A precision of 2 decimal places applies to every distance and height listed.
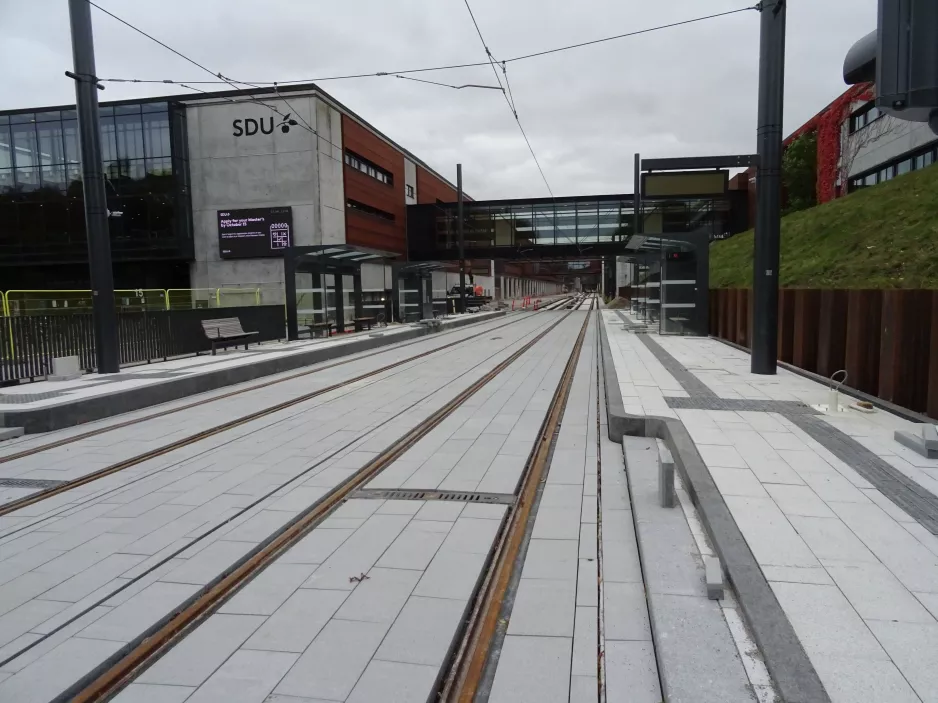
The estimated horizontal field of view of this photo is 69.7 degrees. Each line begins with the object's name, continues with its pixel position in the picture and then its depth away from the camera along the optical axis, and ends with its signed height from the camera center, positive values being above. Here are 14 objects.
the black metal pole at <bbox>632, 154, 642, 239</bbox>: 26.52 +3.90
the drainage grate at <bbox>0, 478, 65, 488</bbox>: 5.99 -1.66
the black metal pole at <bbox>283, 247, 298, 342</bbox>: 19.47 +0.02
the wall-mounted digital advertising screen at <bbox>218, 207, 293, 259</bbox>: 34.47 +3.17
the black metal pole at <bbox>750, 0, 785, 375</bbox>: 10.12 +1.39
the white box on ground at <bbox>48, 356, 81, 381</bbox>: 11.78 -1.26
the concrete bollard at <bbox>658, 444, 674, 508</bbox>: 4.83 -1.40
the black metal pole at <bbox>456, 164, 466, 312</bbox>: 40.59 +2.07
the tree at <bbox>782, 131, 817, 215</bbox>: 36.38 +6.03
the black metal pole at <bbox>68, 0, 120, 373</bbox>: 11.16 +2.18
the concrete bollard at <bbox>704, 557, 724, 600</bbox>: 3.43 -1.50
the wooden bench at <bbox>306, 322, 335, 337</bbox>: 21.21 -1.16
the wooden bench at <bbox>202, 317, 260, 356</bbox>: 15.96 -0.93
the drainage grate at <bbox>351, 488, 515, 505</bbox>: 5.32 -1.65
